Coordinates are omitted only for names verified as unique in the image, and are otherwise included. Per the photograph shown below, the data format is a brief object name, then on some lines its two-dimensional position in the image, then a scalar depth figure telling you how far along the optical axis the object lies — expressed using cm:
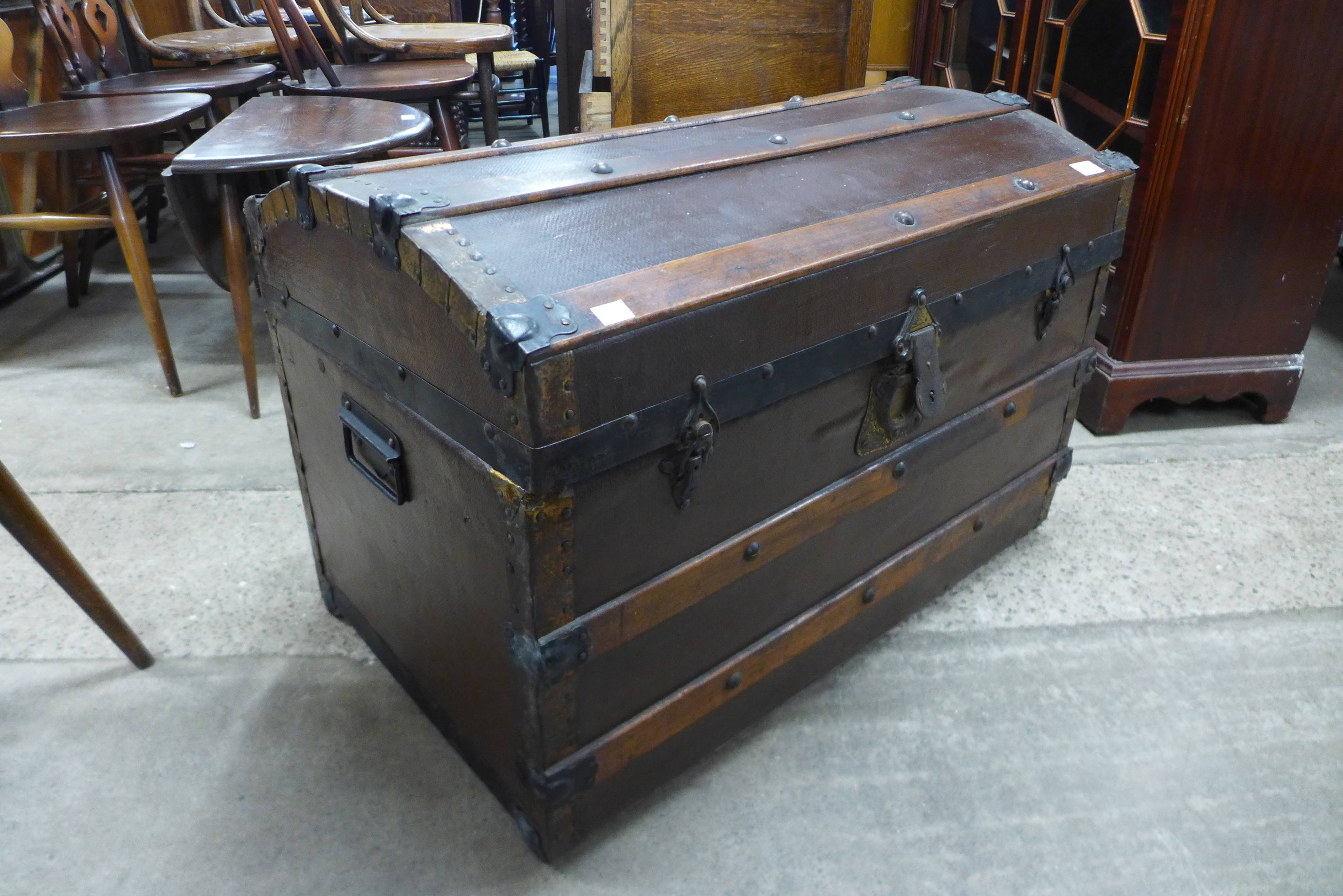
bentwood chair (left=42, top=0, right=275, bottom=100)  275
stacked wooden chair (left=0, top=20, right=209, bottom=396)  211
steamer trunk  101
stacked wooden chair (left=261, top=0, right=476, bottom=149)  253
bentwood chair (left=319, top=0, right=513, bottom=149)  286
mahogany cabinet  197
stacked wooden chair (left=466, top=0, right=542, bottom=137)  520
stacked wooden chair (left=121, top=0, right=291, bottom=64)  314
